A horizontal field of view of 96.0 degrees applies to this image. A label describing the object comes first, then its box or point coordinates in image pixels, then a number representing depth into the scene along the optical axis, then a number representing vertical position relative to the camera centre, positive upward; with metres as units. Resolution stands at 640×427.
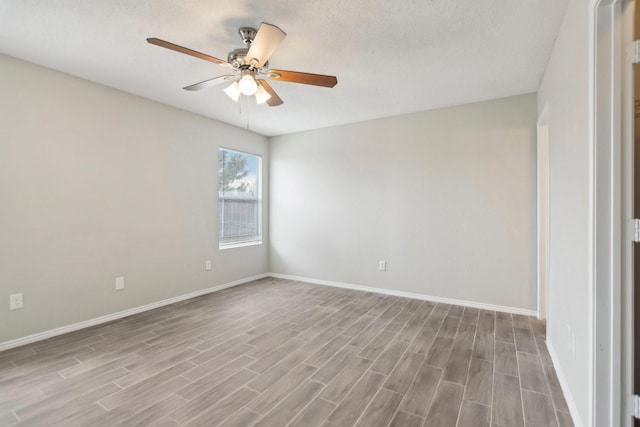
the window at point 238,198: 4.54 +0.31
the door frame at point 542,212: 3.16 +0.10
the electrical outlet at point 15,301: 2.51 -0.78
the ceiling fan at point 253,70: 1.87 +1.09
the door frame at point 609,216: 1.27 +0.03
